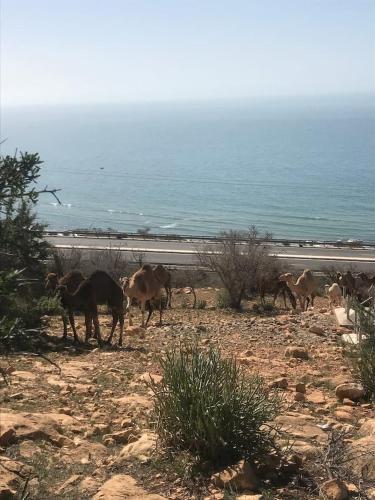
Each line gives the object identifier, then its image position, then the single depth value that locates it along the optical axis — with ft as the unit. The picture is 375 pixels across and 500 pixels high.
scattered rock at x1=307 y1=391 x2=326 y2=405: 33.24
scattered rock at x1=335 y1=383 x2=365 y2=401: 33.99
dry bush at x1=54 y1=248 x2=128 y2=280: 106.11
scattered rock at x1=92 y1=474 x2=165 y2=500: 19.86
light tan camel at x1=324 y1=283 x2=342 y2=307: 78.18
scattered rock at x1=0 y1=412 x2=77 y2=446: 25.65
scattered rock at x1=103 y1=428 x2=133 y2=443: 26.21
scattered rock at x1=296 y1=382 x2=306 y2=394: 34.52
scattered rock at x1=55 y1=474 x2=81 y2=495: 21.25
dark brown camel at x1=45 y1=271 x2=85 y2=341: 55.93
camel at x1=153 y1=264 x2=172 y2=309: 73.20
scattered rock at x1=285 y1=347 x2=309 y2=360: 44.34
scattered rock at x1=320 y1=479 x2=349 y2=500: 19.45
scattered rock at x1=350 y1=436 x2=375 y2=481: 21.46
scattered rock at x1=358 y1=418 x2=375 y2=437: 26.20
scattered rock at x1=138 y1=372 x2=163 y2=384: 34.68
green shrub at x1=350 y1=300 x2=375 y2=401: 34.31
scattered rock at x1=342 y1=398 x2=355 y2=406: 33.17
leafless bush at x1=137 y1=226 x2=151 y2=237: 208.85
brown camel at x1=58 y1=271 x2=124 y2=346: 51.24
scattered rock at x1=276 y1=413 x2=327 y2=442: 25.26
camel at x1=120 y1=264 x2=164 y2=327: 62.69
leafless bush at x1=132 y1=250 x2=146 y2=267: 148.39
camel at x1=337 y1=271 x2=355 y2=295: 82.71
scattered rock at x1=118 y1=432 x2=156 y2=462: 23.43
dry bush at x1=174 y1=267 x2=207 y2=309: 125.29
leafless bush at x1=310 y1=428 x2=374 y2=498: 20.66
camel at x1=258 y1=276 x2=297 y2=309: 86.50
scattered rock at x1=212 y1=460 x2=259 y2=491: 20.52
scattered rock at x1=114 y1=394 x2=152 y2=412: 30.66
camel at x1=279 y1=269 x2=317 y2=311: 79.56
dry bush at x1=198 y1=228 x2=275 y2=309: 92.32
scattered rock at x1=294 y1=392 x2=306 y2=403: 33.14
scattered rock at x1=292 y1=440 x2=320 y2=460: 22.81
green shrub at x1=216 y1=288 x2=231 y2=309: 88.67
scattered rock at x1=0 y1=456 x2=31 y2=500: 20.49
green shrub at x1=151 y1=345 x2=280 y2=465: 22.21
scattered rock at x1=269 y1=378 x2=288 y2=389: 34.79
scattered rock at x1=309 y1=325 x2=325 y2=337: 53.21
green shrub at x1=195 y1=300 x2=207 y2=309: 83.47
